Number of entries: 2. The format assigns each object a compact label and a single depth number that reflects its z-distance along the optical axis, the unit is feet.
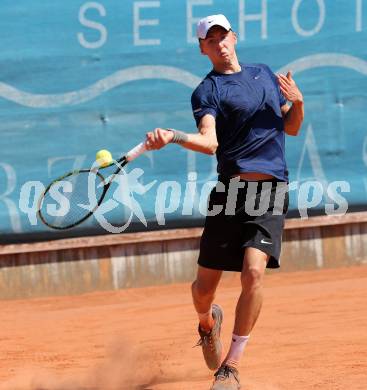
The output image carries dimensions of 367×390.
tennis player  32.50
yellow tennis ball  30.81
